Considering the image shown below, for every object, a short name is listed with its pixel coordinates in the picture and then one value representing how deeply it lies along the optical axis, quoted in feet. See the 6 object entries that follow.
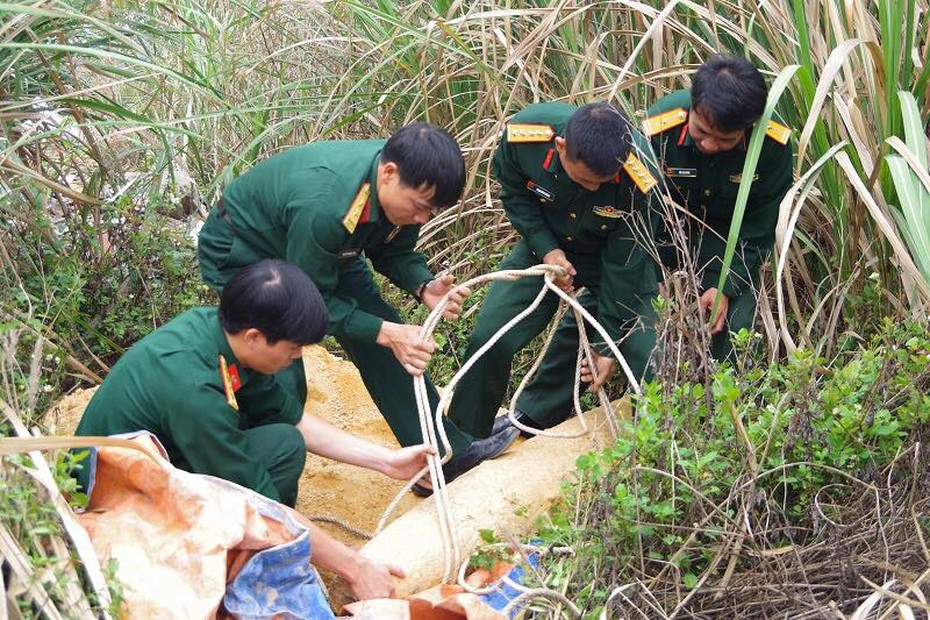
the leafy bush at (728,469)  8.39
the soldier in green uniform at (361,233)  10.54
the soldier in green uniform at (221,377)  8.82
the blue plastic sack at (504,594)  8.89
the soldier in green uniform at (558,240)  11.81
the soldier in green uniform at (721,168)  11.43
